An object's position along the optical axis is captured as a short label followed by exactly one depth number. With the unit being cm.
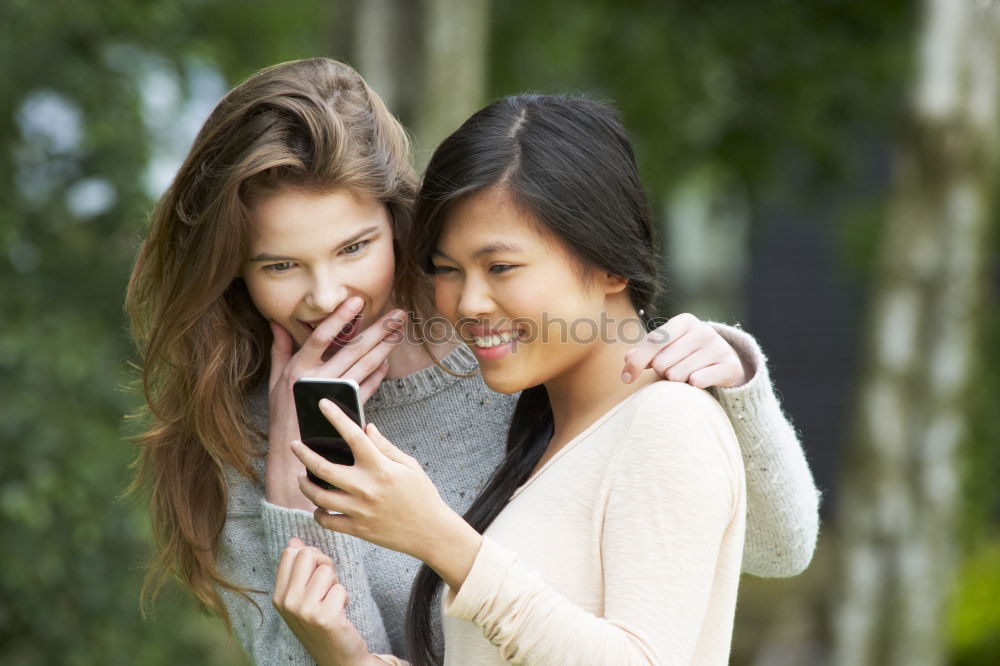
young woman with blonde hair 458
